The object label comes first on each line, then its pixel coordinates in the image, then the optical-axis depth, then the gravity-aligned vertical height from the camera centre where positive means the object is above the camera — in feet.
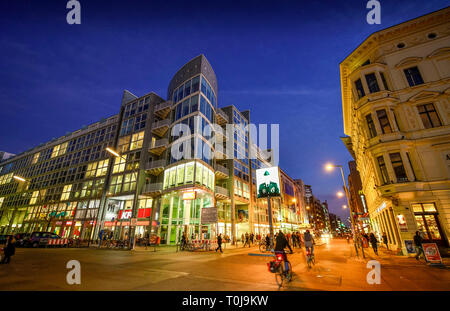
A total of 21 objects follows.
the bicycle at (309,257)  36.00 -4.54
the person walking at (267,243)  69.38 -4.10
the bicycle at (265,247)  70.02 -5.65
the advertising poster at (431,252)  35.29 -3.66
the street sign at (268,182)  71.00 +16.66
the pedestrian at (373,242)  56.08 -3.06
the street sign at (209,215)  71.61 +5.33
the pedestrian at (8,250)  35.76 -3.28
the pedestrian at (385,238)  67.77 -2.41
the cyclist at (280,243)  25.65 -1.57
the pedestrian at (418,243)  41.29 -2.45
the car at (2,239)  86.32 -3.50
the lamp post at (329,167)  61.48 +18.67
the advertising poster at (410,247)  47.39 -3.71
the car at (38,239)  81.66 -3.31
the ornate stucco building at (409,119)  49.55 +29.47
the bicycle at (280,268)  22.62 -4.01
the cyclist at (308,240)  36.68 -1.70
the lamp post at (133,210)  94.04 +10.06
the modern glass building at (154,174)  97.40 +31.89
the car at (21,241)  81.30 -4.04
